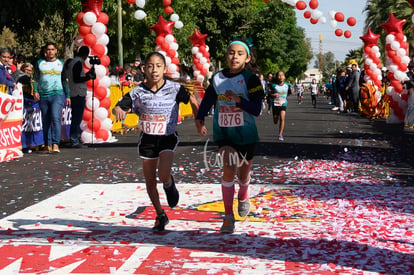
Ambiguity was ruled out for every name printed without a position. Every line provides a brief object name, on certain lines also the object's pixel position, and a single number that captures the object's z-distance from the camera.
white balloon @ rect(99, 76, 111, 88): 15.78
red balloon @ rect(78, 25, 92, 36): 15.66
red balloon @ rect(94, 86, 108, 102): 15.74
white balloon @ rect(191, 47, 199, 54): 30.67
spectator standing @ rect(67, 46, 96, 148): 14.19
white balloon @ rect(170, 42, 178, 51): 25.02
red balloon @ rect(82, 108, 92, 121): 15.53
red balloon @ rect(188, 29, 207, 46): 31.20
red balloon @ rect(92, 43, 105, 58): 15.82
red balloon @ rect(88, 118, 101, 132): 15.54
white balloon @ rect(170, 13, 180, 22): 28.29
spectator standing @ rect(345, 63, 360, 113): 27.52
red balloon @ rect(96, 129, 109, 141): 15.81
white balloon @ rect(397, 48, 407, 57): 22.73
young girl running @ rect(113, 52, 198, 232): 6.19
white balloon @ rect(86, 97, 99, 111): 15.54
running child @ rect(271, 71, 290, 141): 15.90
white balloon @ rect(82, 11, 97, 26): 15.52
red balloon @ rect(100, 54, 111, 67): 16.05
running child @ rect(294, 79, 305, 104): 48.10
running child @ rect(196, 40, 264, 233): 6.17
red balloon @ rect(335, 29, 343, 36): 20.77
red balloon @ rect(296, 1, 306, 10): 17.05
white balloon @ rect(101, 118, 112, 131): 15.80
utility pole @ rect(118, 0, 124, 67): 31.05
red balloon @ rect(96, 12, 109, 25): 15.91
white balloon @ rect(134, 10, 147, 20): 24.41
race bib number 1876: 6.18
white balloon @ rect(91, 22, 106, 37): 15.65
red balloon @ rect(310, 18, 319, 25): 19.31
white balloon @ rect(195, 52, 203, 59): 30.64
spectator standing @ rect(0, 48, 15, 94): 12.13
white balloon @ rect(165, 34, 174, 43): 25.02
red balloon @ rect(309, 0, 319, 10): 17.84
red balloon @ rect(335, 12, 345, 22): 19.27
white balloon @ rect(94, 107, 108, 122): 15.63
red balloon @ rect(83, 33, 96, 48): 15.66
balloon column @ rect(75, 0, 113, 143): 15.58
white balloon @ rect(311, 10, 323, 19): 19.19
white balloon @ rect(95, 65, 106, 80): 15.70
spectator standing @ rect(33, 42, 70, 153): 13.15
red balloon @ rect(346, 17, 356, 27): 18.92
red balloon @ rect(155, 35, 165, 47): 24.94
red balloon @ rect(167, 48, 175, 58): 24.89
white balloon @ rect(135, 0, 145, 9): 19.65
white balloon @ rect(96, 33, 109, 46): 15.88
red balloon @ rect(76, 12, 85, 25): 15.72
